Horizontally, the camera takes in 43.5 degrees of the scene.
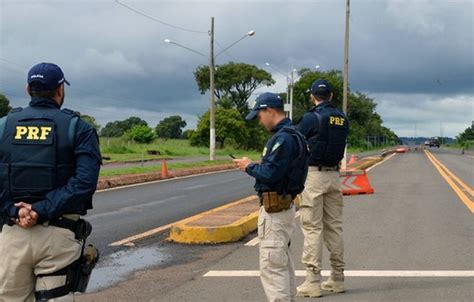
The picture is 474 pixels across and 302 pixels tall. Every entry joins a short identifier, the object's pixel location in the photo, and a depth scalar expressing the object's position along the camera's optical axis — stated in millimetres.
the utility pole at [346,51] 26594
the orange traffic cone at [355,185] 15738
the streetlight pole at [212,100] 34000
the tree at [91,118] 55944
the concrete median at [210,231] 8727
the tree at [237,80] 77312
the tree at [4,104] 64438
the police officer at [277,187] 4438
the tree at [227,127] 65562
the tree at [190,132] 71062
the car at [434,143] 121562
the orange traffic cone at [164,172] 22508
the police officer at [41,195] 3514
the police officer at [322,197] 5809
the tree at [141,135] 65688
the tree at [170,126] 114000
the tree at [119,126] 103194
